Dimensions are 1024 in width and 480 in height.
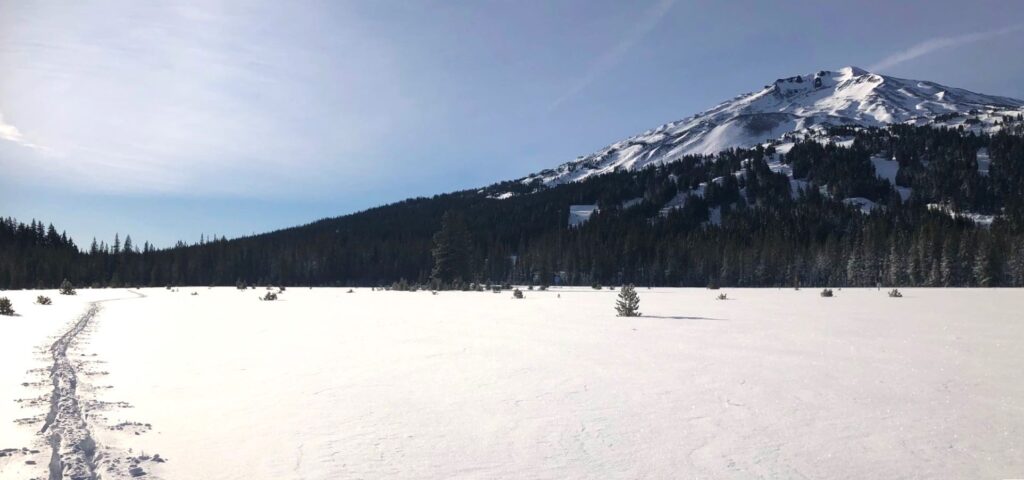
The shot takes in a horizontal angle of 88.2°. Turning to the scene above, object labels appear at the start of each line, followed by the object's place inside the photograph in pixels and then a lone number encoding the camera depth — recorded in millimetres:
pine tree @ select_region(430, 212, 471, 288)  58969
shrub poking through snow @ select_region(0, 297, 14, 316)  21922
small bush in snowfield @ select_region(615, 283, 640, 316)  20531
